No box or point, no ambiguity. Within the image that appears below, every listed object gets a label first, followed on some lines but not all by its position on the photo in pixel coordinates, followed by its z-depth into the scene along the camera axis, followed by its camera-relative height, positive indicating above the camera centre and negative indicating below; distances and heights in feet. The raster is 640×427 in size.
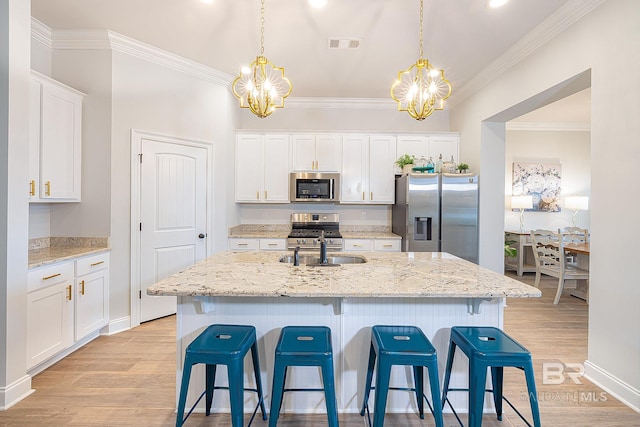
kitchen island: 6.54 -2.20
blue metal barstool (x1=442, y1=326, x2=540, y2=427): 5.23 -2.39
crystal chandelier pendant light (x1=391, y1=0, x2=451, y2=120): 7.72 +2.91
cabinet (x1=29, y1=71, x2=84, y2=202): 8.77 +1.89
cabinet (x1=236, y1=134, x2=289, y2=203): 15.26 +2.02
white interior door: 11.49 -0.20
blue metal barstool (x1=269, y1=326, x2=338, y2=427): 5.13 -2.48
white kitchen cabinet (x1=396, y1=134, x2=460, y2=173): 15.37 +3.09
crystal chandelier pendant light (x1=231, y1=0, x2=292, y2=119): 7.53 +2.75
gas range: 14.17 -1.00
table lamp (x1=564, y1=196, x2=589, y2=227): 18.75 +0.59
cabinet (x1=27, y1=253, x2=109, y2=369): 7.70 -2.64
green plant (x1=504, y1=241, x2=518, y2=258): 18.11 -2.23
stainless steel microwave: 15.24 +1.07
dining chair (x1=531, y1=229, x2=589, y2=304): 14.22 -2.17
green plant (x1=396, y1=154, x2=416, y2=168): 14.66 +2.30
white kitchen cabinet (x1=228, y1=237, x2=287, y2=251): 14.34 -1.55
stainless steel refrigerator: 13.60 -0.05
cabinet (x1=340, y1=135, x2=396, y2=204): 15.38 +1.95
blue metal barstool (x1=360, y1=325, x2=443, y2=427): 5.15 -2.39
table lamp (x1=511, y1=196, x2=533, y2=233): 19.02 +0.60
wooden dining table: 13.84 -2.27
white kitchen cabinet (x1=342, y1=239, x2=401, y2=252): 14.49 -1.54
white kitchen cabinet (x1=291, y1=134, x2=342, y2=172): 15.34 +2.76
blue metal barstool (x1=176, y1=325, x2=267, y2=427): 5.13 -2.35
